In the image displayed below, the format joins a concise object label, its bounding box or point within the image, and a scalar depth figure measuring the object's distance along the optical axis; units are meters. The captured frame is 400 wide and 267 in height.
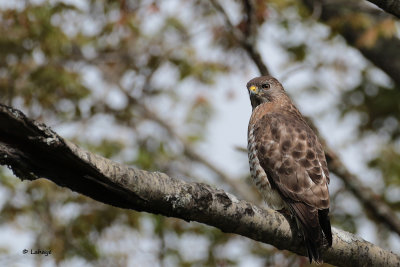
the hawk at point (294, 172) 8.86
